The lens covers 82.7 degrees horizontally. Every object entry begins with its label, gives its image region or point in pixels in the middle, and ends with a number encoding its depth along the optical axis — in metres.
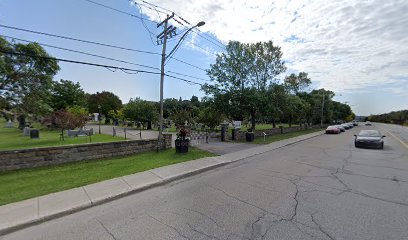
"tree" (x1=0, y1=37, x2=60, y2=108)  20.99
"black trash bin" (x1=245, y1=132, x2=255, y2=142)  21.10
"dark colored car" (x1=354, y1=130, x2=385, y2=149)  16.34
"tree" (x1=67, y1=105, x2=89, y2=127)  20.96
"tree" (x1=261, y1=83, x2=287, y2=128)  24.69
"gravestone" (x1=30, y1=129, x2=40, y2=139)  21.27
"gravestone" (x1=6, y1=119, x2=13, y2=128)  42.98
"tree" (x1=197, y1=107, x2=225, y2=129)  26.72
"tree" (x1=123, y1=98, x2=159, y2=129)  38.62
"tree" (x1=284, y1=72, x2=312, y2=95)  62.89
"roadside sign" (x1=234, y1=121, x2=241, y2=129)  21.48
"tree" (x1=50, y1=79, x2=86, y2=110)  47.59
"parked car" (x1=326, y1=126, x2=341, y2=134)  36.41
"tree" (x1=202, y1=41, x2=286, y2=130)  24.20
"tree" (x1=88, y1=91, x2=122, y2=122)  64.62
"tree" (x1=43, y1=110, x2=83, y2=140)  19.59
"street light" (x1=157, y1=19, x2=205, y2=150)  13.35
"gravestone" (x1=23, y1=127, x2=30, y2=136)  25.05
